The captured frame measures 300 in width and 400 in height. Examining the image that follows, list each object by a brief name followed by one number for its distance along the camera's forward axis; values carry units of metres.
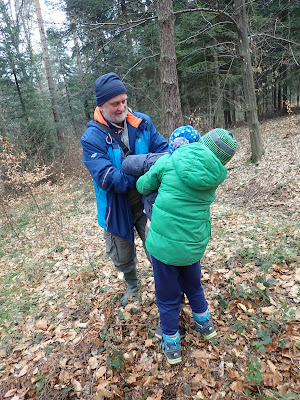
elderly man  2.31
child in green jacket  1.82
